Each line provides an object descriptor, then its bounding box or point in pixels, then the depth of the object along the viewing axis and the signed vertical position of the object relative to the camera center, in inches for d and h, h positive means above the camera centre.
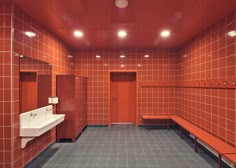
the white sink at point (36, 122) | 94.8 -25.9
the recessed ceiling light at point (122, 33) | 136.6 +47.3
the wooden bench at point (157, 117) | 189.2 -38.7
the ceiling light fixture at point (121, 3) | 86.2 +46.2
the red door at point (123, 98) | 217.9 -17.6
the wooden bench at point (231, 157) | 80.4 -38.5
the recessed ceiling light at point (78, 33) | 136.8 +47.1
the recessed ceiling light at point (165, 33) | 137.2 +47.5
